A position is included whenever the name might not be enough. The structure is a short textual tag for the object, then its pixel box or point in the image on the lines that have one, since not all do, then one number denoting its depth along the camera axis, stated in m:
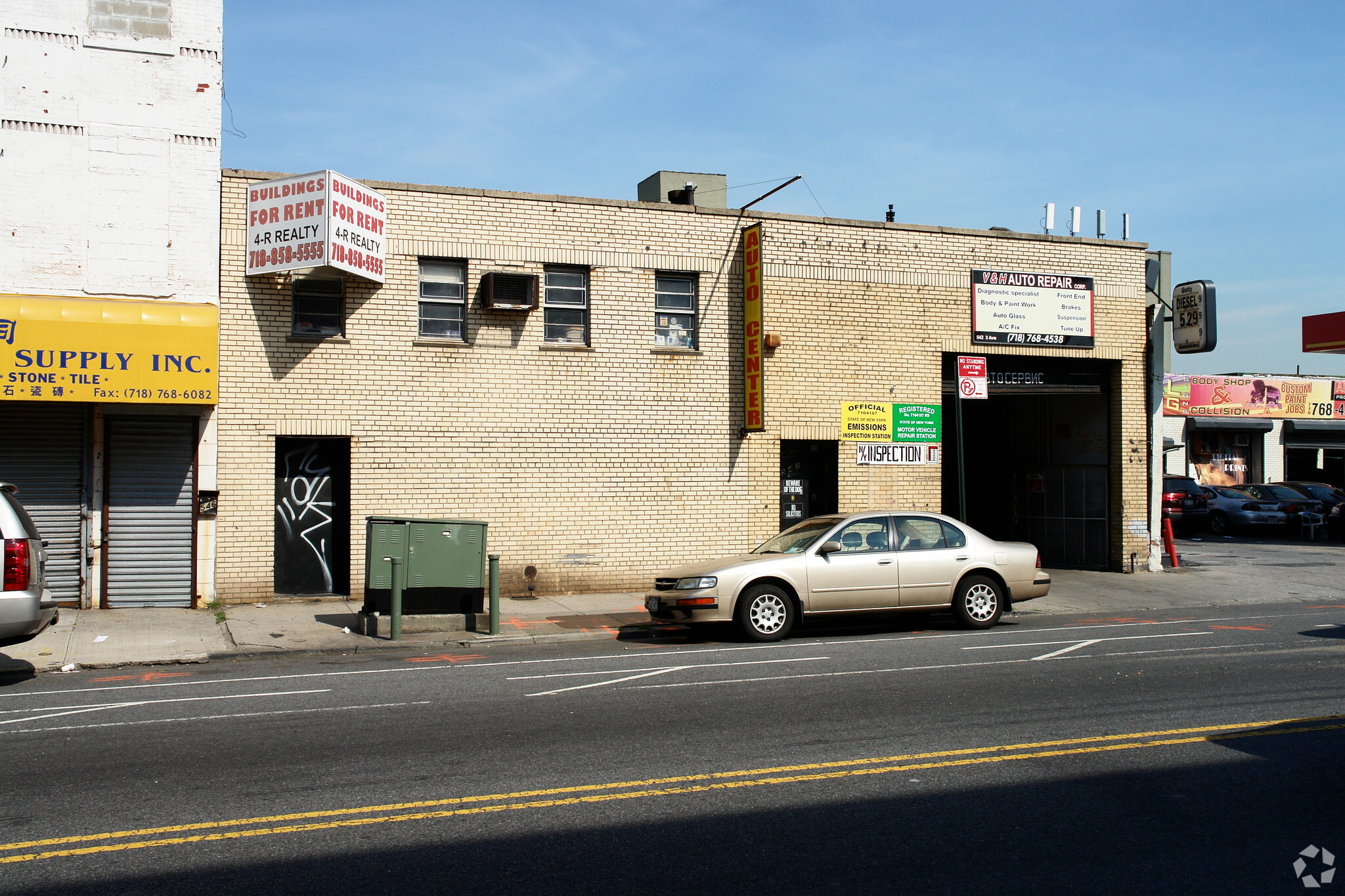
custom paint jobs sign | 38.12
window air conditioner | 16.59
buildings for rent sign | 15.12
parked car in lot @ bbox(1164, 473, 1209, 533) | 30.80
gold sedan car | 12.60
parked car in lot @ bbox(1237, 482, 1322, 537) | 29.17
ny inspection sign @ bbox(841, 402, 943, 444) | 18.77
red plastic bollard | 20.69
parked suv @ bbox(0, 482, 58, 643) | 9.30
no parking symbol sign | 17.36
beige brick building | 15.97
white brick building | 14.55
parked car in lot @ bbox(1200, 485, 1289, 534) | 30.14
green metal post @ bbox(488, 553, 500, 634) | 13.10
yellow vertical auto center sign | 17.67
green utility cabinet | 13.23
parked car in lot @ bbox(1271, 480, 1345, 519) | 30.22
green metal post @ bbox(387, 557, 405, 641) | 12.87
